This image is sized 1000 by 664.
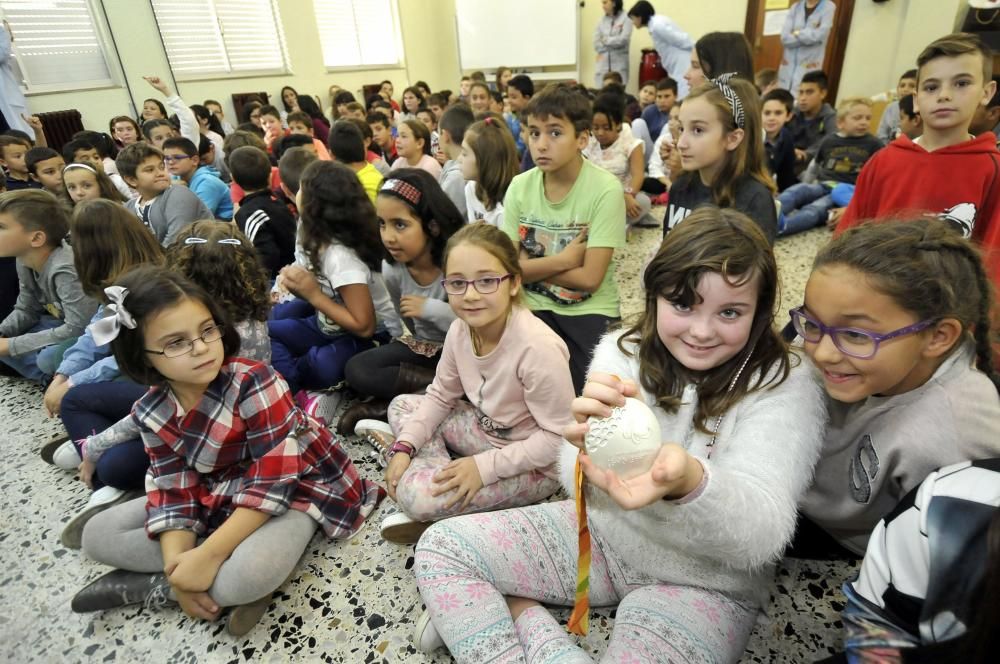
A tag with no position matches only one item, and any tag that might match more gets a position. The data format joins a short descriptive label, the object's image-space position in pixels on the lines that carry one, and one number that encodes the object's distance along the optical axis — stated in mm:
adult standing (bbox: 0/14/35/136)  5090
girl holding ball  770
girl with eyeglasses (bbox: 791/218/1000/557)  786
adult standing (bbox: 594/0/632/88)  7074
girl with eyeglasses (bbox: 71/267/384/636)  1150
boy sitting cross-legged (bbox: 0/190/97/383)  2006
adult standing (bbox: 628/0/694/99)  5023
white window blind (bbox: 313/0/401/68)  8258
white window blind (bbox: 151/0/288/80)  6496
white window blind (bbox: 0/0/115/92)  5422
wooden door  6359
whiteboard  8273
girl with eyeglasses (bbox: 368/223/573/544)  1301
